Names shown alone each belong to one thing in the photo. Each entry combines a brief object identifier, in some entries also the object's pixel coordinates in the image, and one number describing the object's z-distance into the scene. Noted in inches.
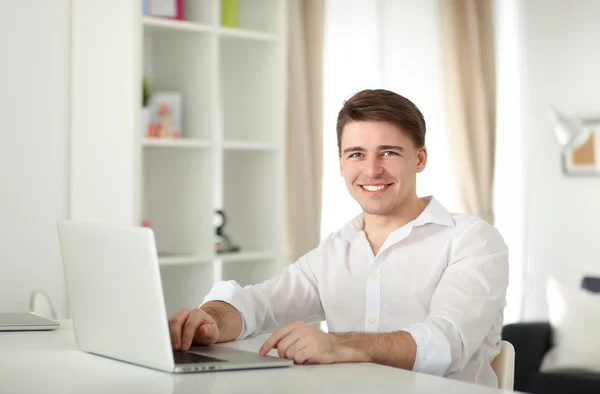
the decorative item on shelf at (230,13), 173.6
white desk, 62.0
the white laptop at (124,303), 67.2
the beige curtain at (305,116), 194.7
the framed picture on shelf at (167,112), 166.1
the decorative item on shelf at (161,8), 162.9
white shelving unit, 153.4
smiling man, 84.1
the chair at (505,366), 89.9
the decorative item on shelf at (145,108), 161.3
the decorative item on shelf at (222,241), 171.4
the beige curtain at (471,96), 228.2
